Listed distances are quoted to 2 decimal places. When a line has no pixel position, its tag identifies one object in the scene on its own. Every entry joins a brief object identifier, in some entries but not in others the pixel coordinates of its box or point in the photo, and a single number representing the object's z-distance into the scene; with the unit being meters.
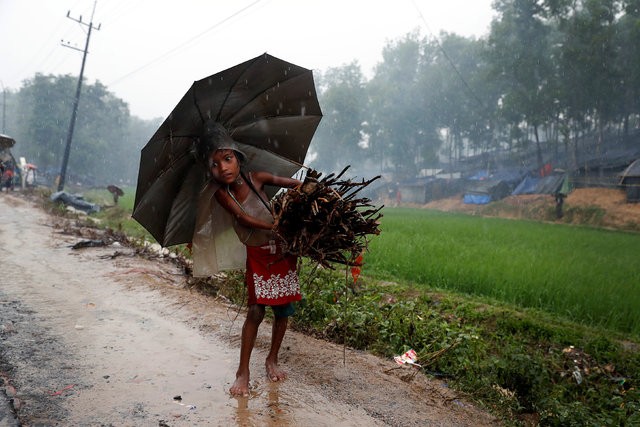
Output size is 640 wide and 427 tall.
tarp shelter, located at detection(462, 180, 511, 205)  33.09
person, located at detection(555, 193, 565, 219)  22.95
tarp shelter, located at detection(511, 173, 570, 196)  27.75
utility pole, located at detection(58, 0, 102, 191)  23.25
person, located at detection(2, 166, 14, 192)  23.17
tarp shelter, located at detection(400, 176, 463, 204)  39.72
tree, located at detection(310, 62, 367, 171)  48.00
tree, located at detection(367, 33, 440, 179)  44.41
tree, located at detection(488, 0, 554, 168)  29.20
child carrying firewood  2.85
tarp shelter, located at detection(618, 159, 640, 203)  20.76
